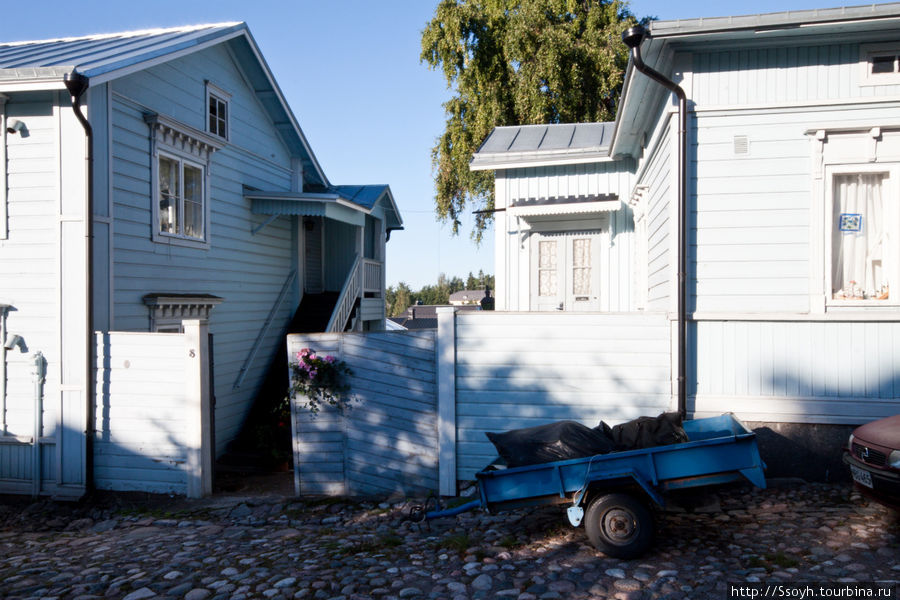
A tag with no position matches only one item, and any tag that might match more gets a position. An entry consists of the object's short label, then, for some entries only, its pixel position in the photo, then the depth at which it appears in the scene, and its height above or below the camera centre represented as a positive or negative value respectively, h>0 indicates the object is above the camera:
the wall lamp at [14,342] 8.13 -0.53
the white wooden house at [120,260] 7.92 +0.52
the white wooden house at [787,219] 6.70 +0.81
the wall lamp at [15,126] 8.26 +2.13
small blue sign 6.84 +0.77
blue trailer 5.02 -1.42
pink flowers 7.41 -0.92
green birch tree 20.08 +7.29
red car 5.09 -1.29
